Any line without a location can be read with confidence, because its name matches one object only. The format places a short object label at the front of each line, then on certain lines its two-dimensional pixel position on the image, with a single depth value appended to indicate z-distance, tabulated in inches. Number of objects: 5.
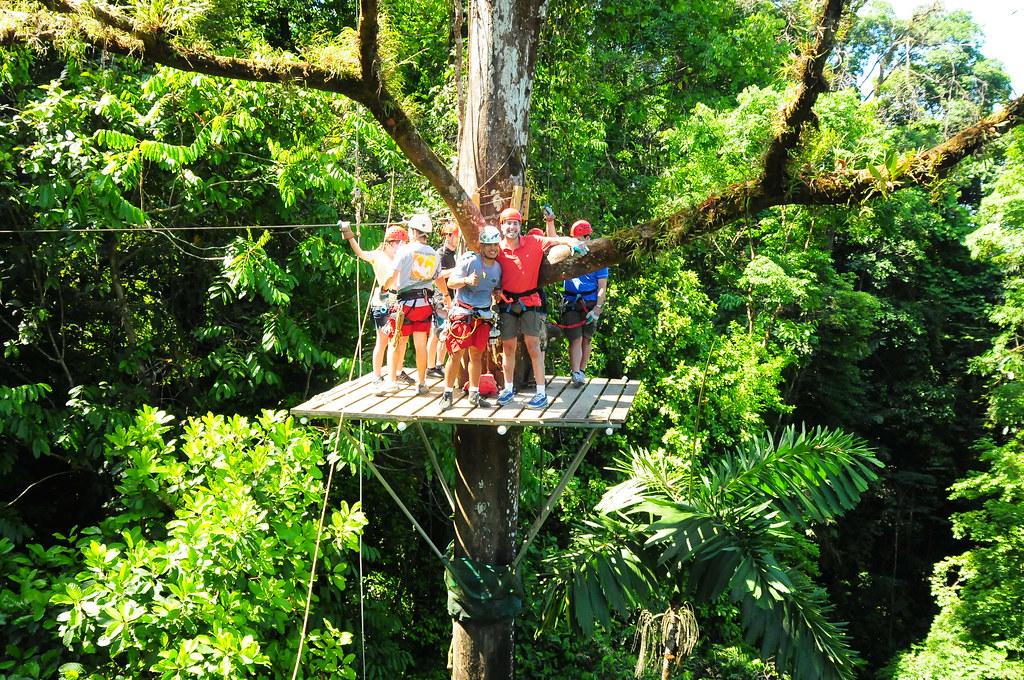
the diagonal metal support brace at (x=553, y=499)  210.7
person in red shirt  219.3
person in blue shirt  243.9
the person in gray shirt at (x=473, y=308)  213.5
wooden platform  196.9
